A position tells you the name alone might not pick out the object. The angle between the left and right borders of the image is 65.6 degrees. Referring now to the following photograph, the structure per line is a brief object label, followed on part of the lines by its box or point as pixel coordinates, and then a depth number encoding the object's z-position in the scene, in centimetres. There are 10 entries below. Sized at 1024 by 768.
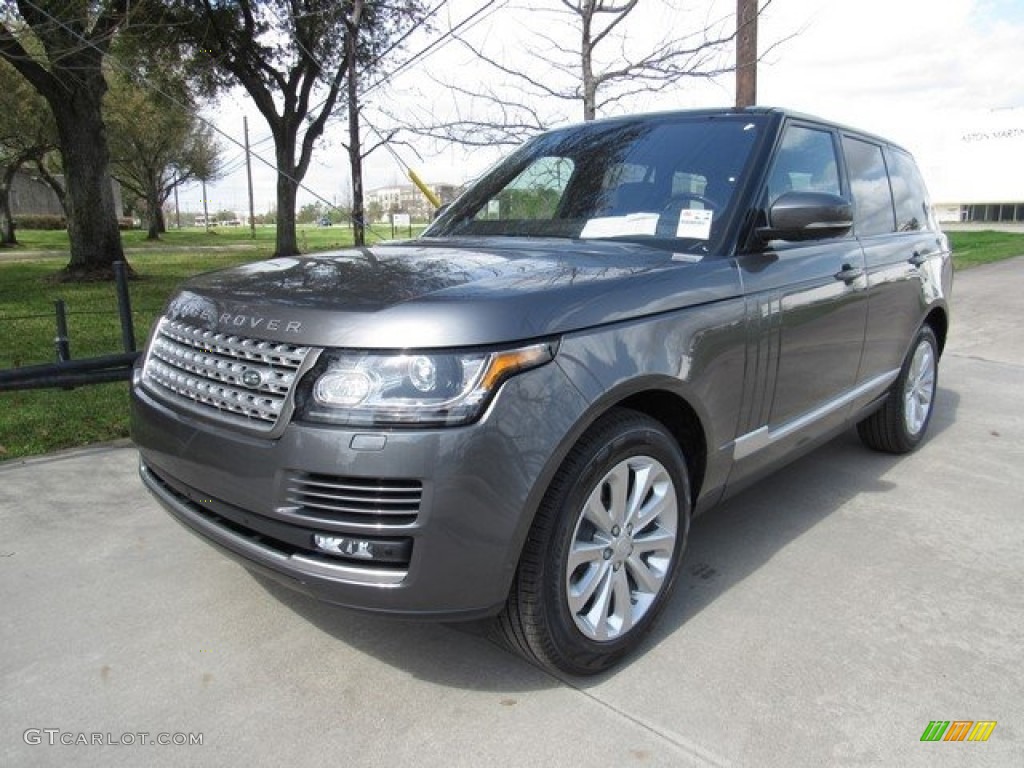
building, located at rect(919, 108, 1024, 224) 5696
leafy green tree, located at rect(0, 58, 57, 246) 2886
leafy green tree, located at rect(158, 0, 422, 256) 1662
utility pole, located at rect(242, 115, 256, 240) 4049
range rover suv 209
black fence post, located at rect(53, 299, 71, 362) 584
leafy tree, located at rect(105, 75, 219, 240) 3494
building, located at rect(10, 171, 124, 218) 5697
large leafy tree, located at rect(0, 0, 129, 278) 1330
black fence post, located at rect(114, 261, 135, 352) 586
